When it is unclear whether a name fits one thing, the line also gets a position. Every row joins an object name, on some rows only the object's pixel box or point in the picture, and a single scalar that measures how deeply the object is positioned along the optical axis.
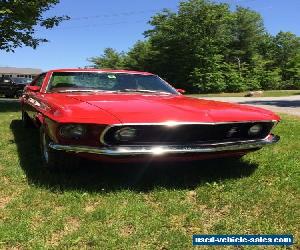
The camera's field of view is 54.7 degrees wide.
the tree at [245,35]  34.16
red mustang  2.76
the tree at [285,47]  38.21
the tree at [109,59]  44.18
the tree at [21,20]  9.40
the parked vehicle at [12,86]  17.32
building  57.44
